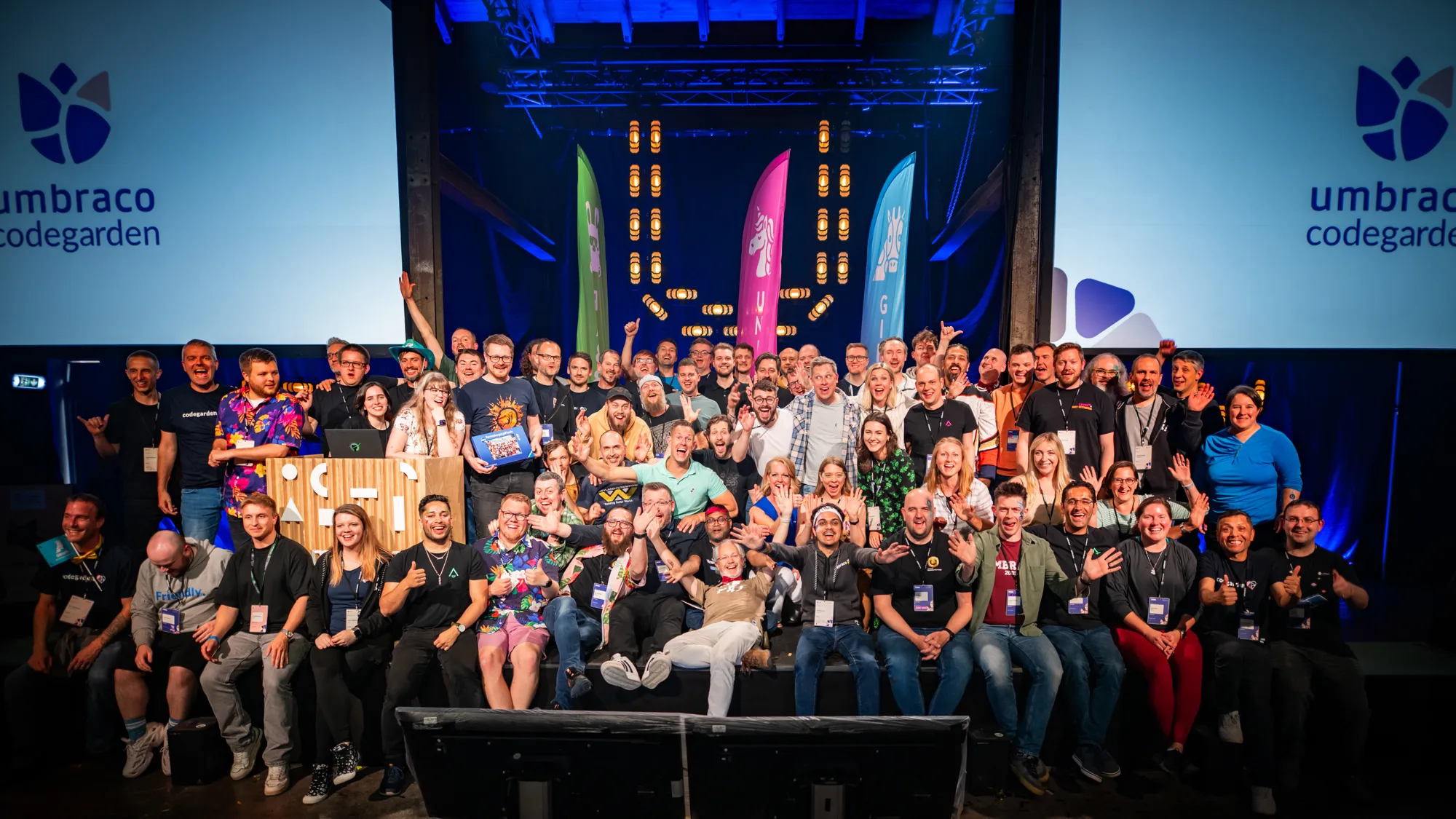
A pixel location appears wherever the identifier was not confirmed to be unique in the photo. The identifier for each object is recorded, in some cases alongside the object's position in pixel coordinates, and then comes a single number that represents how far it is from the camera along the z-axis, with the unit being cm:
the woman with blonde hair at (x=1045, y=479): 395
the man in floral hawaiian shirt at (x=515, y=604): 340
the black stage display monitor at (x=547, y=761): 171
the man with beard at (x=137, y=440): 433
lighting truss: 666
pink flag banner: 709
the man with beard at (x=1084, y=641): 335
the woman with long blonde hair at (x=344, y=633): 334
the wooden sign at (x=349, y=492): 360
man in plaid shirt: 429
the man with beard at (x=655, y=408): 471
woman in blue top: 408
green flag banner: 670
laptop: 366
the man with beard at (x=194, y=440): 421
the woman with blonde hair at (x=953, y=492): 384
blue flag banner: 664
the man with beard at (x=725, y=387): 532
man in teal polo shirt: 409
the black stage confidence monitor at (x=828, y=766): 168
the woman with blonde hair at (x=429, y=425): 387
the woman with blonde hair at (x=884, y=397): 429
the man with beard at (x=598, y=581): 360
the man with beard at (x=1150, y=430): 427
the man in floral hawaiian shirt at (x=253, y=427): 385
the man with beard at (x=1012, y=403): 448
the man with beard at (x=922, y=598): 345
